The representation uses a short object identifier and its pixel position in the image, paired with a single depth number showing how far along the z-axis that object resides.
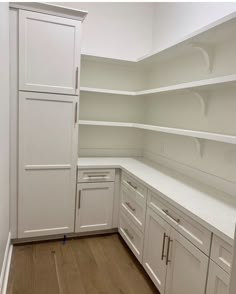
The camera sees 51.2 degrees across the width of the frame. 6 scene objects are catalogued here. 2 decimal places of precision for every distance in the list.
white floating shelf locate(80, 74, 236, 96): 1.59
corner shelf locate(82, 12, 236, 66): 1.62
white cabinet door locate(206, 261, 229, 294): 1.23
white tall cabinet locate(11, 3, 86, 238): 2.27
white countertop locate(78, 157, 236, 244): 1.36
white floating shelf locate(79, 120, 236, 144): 1.59
